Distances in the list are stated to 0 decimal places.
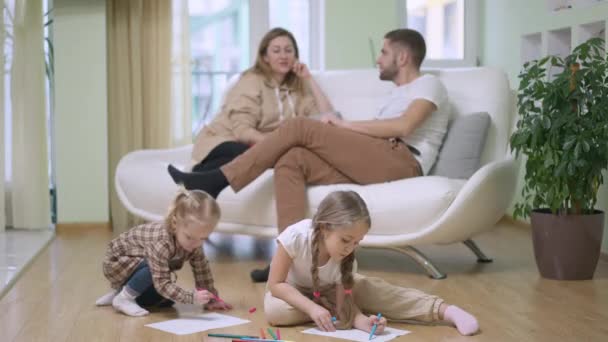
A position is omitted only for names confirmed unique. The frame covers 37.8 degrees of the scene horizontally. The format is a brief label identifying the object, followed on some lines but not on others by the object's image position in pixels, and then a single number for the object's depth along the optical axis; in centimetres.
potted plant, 327
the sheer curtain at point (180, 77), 505
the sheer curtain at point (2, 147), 405
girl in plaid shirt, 264
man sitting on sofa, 347
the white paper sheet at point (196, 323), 257
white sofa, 333
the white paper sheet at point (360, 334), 242
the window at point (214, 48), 539
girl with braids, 237
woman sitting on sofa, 405
